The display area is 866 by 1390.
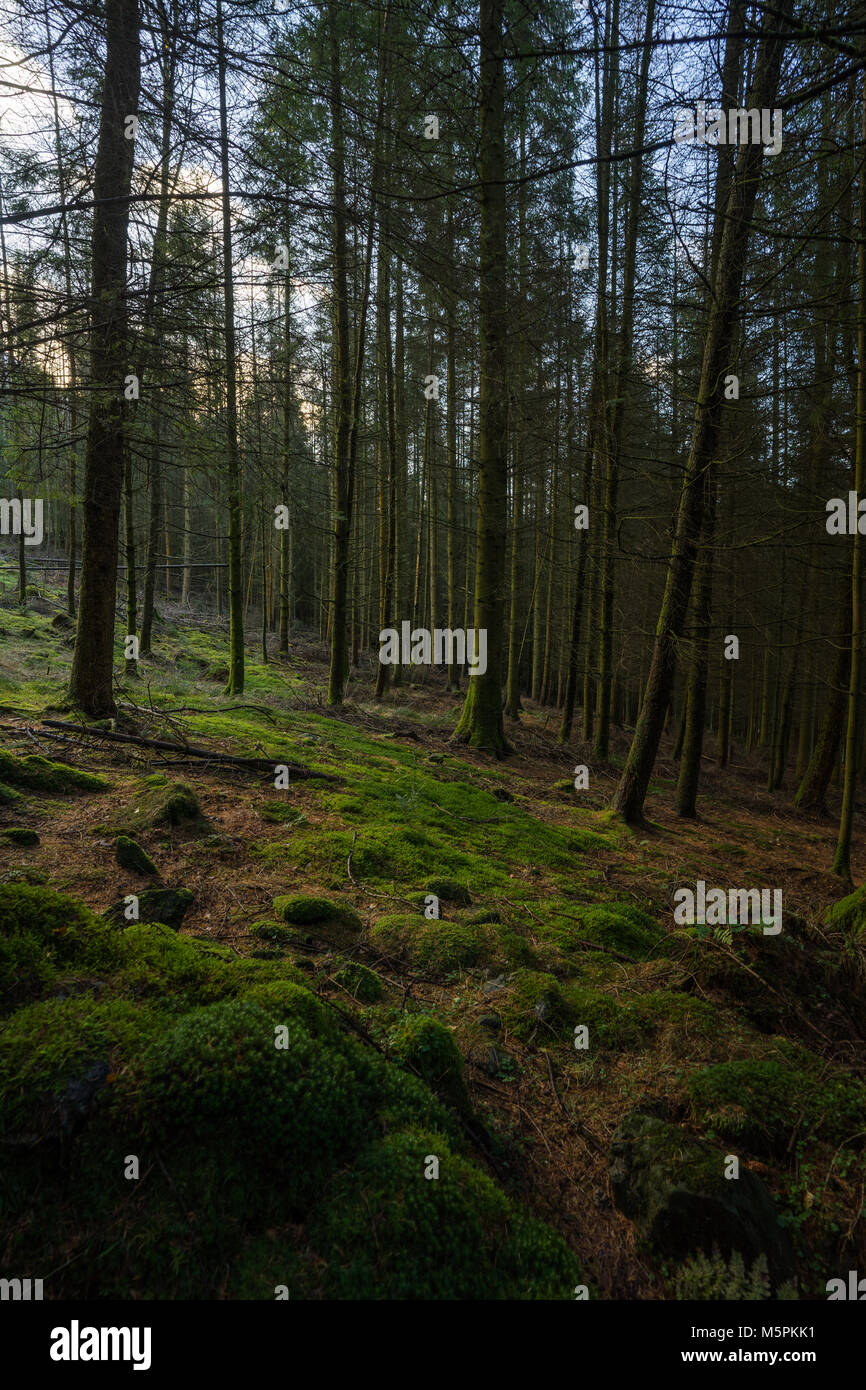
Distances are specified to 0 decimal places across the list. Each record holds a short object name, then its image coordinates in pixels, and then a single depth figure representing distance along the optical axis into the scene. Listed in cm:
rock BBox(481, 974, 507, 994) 359
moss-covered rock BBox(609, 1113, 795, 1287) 214
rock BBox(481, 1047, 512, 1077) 297
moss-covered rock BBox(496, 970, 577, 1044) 331
